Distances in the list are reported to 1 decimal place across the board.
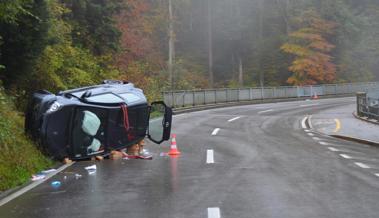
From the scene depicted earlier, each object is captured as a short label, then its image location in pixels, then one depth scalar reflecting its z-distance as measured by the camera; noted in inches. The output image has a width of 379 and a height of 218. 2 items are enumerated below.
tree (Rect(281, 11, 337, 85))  2208.4
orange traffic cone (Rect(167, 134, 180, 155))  560.4
